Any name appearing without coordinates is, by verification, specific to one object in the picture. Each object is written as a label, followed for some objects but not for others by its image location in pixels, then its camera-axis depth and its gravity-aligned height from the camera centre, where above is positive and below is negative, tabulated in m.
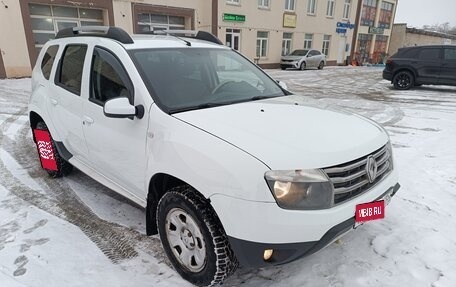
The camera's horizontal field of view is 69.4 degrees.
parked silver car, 23.31 -2.29
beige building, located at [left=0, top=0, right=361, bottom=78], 15.06 +0.11
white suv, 2.01 -0.84
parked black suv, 12.22 -1.39
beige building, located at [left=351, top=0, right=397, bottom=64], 33.52 -0.29
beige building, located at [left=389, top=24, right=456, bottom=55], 39.88 -1.03
